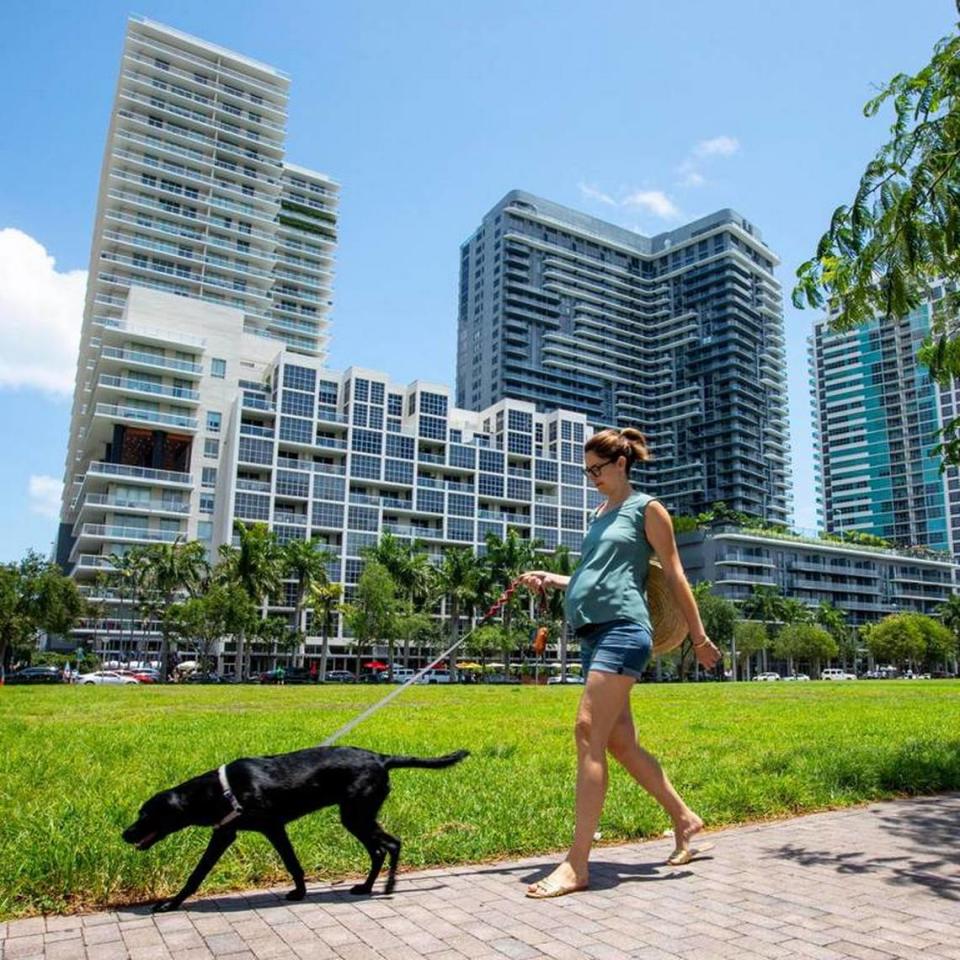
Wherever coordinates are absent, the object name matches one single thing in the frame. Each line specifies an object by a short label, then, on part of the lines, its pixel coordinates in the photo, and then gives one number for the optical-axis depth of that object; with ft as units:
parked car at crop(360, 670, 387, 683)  238.60
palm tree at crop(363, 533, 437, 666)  239.91
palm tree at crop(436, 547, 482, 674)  242.17
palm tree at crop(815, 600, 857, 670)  384.47
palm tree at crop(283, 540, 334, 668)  223.71
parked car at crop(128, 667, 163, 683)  212.64
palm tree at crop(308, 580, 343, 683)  225.76
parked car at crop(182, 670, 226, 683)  203.04
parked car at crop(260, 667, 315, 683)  220.64
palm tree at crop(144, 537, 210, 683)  202.39
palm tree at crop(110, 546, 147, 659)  217.15
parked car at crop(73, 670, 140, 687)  184.58
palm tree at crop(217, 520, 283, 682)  203.82
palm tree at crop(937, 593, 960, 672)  397.60
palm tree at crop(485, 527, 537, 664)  249.55
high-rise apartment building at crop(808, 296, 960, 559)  539.70
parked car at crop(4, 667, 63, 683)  179.73
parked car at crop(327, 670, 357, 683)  242.58
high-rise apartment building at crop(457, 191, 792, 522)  506.89
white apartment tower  286.46
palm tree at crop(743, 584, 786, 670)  364.79
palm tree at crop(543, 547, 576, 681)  240.12
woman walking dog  13.97
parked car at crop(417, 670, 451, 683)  234.17
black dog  12.10
